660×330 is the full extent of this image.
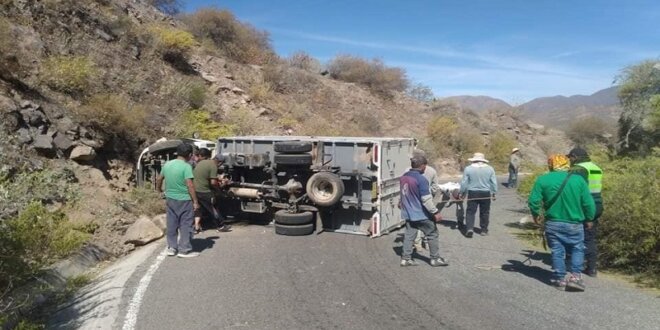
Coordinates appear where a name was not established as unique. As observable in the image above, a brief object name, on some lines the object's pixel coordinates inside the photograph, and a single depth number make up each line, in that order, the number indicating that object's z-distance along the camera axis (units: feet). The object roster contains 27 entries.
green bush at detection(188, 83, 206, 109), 67.77
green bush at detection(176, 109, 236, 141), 59.09
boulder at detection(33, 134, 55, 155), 36.14
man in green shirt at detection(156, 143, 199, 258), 28.14
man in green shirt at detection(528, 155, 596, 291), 22.75
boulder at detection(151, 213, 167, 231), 34.63
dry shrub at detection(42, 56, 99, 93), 44.70
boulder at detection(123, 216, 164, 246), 31.53
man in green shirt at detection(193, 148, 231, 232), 34.88
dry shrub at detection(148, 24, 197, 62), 75.51
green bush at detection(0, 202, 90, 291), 19.17
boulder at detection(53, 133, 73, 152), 37.68
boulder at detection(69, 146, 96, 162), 38.34
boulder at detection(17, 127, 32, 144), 35.26
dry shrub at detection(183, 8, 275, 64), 100.32
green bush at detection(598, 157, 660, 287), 24.89
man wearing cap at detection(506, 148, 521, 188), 66.44
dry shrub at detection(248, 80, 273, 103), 87.97
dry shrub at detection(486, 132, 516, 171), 109.91
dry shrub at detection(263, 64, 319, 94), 99.60
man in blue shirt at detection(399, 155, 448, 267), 26.81
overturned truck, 33.86
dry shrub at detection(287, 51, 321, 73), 122.01
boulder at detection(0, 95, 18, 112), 35.30
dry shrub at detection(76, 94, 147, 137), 42.98
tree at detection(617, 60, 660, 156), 54.44
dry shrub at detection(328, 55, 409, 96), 127.13
